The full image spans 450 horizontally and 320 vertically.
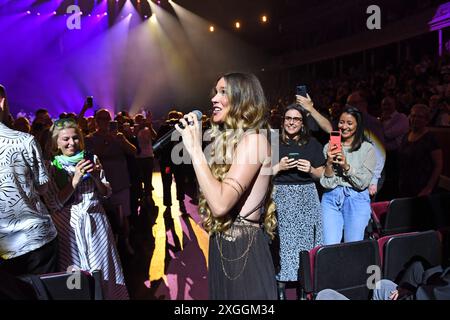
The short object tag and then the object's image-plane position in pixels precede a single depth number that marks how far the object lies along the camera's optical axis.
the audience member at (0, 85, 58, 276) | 2.17
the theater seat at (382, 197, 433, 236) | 3.46
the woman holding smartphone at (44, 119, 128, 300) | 2.98
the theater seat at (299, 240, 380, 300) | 2.52
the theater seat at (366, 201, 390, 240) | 3.51
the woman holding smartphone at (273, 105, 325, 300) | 3.54
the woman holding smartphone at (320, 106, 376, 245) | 3.50
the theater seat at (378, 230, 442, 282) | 2.65
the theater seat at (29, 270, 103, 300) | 1.99
